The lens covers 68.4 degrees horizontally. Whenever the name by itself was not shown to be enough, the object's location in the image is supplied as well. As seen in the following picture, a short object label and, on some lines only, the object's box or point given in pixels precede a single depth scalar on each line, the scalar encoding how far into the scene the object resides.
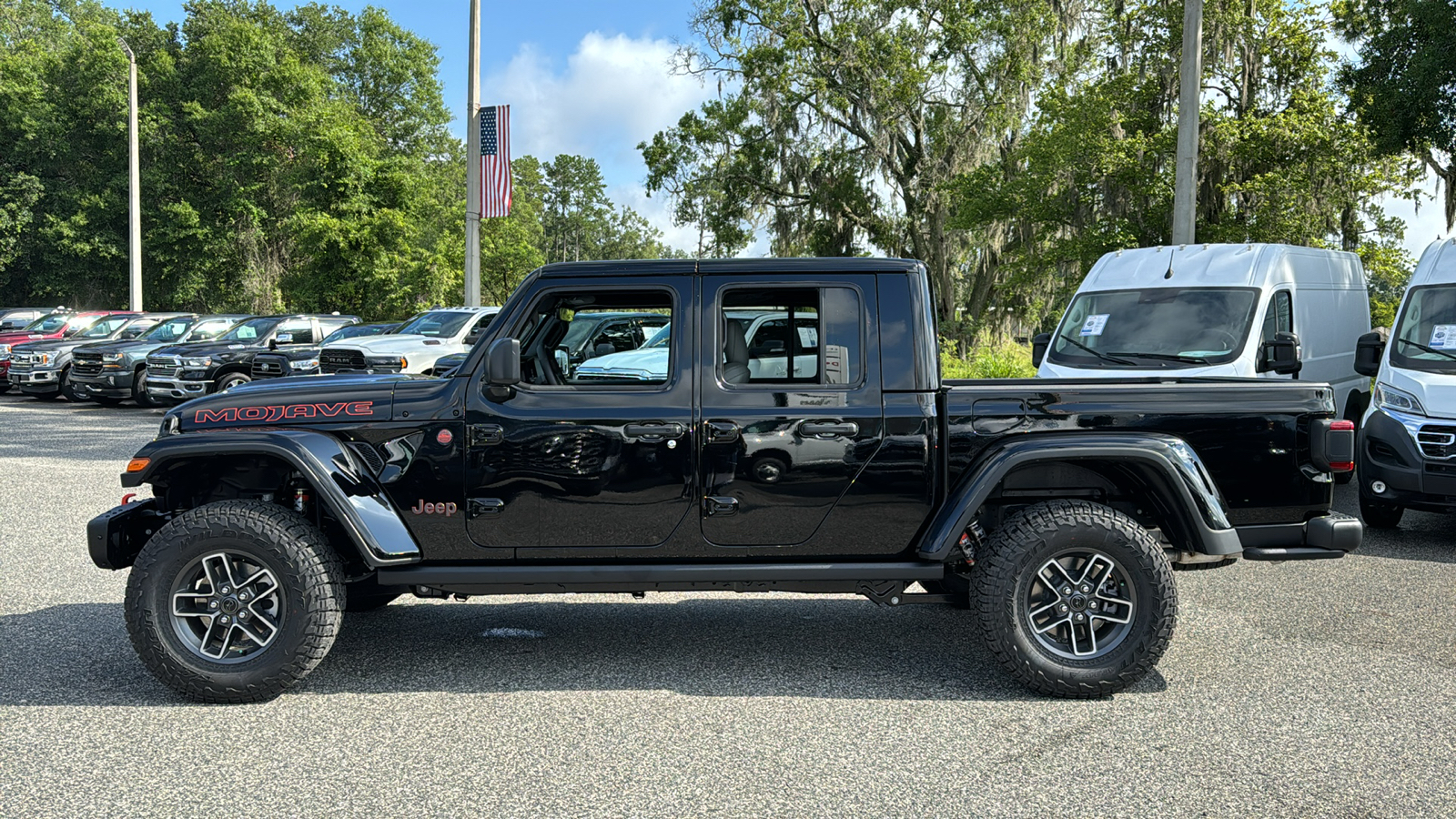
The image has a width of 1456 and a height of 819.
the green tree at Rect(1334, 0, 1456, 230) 14.38
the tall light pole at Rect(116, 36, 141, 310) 29.20
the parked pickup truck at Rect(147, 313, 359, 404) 17.73
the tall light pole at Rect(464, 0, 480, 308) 17.64
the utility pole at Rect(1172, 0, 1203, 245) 13.68
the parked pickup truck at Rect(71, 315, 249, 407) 19.14
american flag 16.91
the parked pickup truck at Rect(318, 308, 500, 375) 15.09
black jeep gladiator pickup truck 4.66
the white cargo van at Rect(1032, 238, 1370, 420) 9.63
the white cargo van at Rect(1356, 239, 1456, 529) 7.89
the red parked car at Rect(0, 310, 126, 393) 23.88
